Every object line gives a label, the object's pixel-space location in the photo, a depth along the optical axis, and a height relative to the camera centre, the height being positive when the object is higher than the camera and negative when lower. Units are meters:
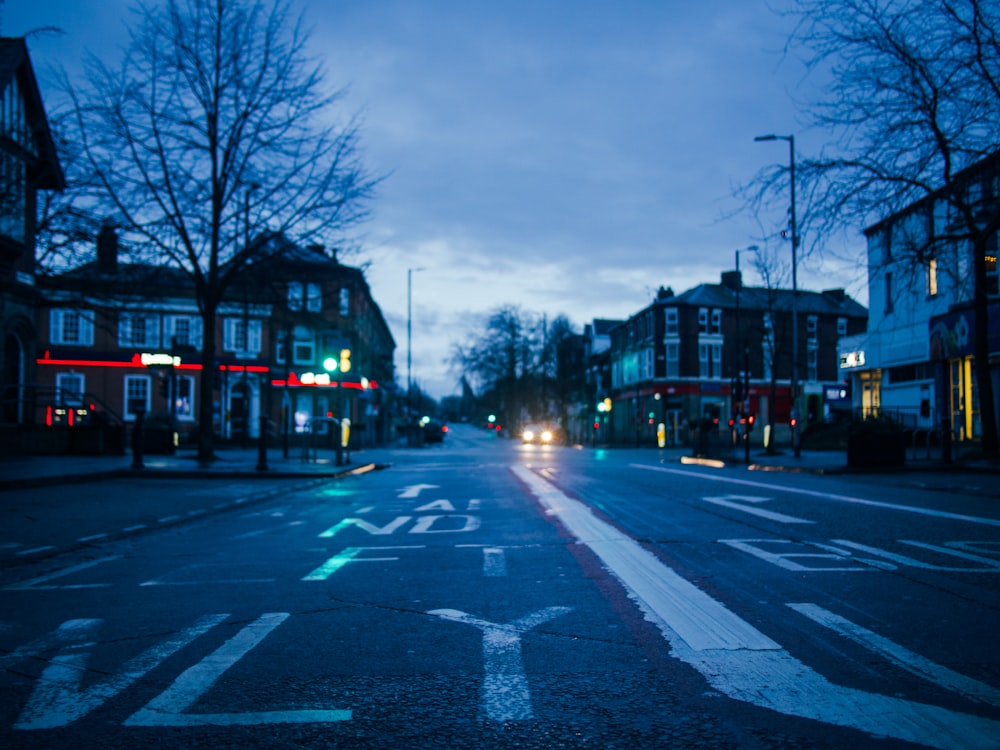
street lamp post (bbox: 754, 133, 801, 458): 28.58 +2.82
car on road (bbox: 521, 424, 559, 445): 75.95 -1.83
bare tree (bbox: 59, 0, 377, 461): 22.97 +6.68
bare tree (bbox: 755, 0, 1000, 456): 16.83 +5.97
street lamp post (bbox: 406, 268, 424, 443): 62.22 +6.20
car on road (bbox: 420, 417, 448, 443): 73.66 -1.84
